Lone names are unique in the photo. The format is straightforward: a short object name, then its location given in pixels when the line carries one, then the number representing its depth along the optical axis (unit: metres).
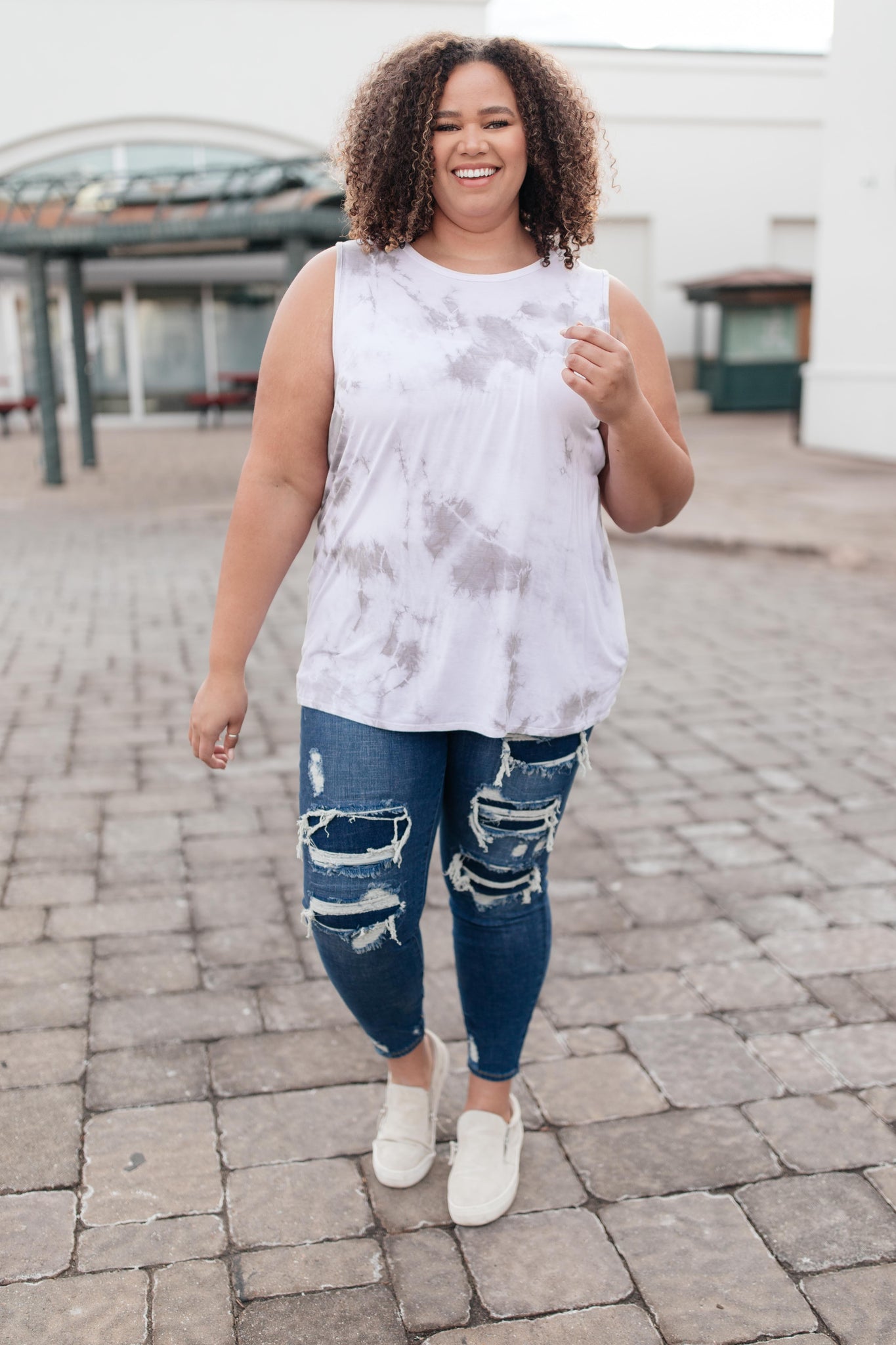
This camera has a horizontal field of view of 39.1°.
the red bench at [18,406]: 21.80
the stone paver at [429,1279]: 1.96
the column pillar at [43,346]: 13.89
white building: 22.27
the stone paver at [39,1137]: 2.30
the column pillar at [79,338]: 15.41
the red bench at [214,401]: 23.66
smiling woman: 1.89
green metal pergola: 11.54
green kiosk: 22.98
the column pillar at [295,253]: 11.62
